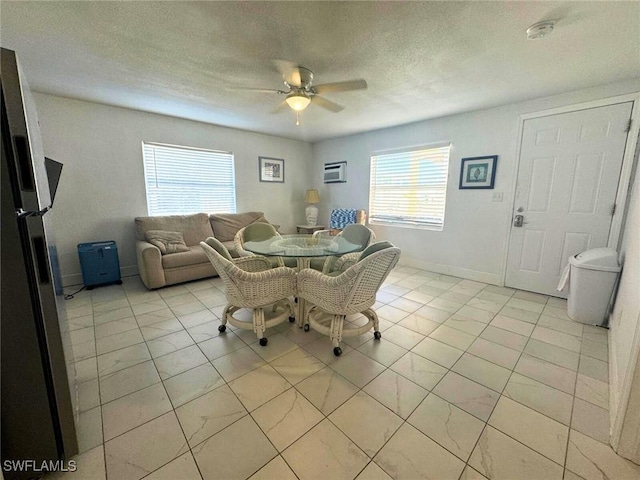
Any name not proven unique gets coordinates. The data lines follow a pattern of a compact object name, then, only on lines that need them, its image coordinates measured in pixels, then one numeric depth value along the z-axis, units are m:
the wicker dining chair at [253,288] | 1.92
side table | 5.23
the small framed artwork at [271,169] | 4.96
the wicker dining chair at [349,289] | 1.81
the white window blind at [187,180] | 3.85
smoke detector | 1.63
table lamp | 5.36
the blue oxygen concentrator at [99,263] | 3.16
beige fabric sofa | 3.18
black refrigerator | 0.92
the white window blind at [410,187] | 3.94
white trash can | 2.34
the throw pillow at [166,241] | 3.40
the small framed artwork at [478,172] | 3.38
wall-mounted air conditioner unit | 5.09
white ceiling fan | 2.01
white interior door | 2.62
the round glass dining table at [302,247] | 2.16
